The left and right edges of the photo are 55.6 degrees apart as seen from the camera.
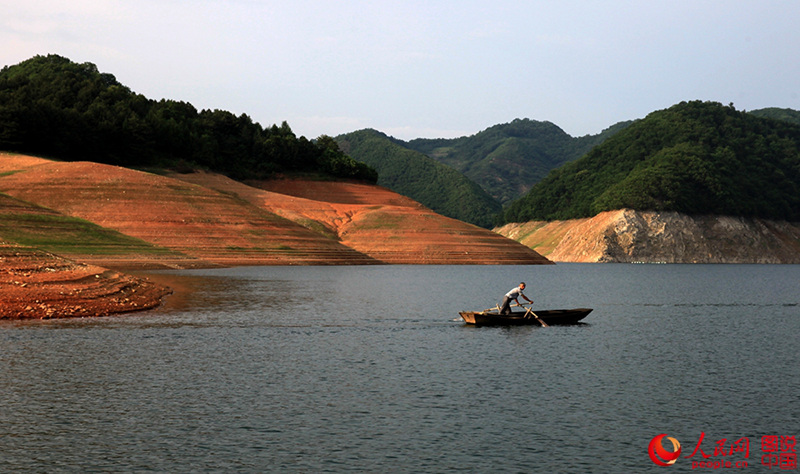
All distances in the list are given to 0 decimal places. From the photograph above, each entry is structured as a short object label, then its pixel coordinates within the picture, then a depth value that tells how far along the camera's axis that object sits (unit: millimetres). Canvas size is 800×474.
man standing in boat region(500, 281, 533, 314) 46134
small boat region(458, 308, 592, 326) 45125
